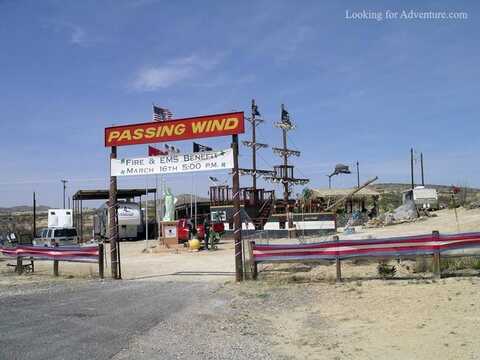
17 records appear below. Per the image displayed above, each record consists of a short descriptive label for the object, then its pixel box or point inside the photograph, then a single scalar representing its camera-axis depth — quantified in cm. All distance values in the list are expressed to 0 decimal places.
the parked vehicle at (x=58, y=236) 3647
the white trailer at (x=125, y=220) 4628
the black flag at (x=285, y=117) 4871
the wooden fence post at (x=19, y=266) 1928
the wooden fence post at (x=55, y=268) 1795
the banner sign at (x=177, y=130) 1495
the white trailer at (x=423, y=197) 5532
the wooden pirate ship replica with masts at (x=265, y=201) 3840
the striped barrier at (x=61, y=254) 1691
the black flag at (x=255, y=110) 4862
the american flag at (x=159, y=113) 2550
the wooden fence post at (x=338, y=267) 1345
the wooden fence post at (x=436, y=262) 1269
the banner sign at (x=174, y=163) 1520
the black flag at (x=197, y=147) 3239
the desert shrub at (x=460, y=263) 1349
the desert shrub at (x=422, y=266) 1394
